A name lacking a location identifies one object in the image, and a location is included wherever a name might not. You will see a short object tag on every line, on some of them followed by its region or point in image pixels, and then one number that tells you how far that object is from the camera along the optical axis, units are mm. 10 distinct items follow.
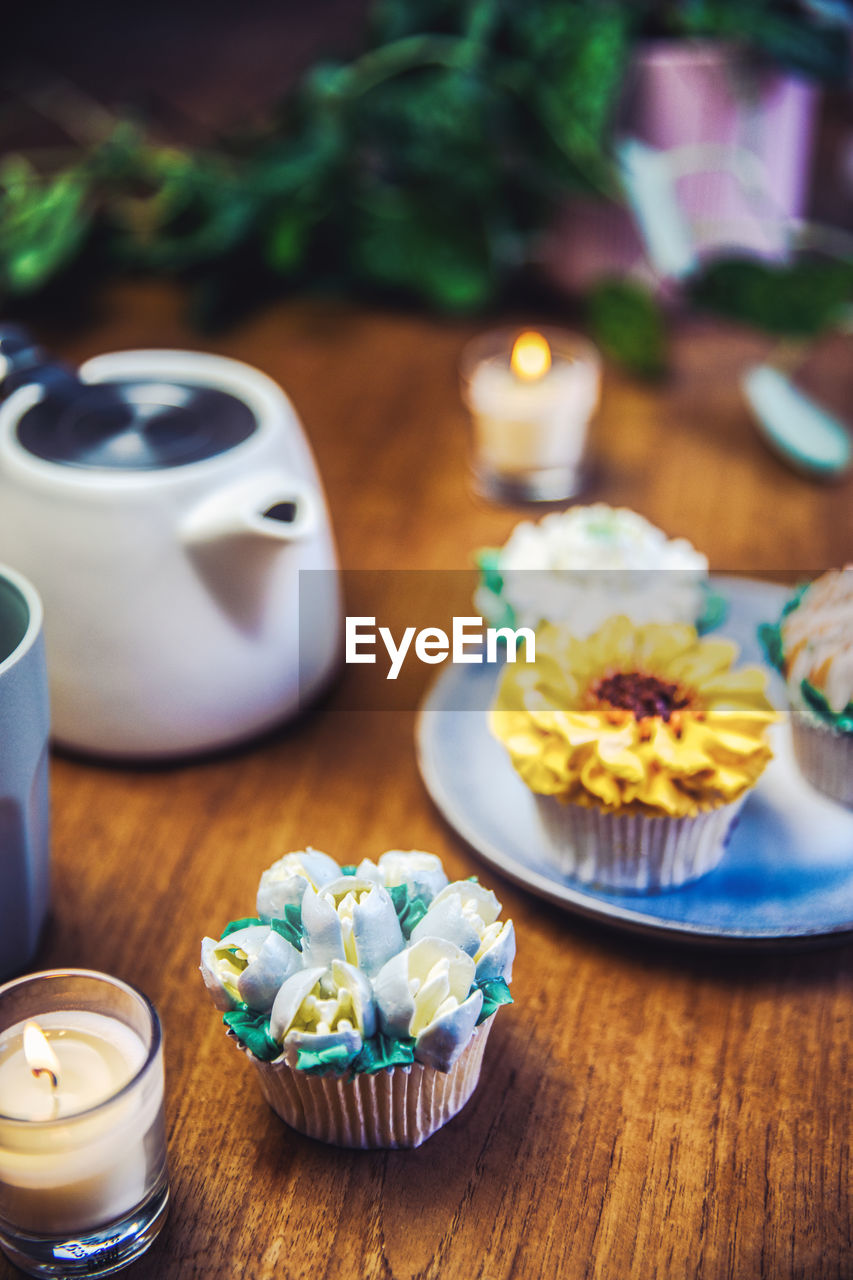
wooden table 379
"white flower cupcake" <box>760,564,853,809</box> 495
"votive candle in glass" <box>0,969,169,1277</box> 340
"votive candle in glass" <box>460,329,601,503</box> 810
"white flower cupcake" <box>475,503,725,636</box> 605
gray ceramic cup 417
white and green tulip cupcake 366
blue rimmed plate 465
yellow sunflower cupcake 456
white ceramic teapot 541
